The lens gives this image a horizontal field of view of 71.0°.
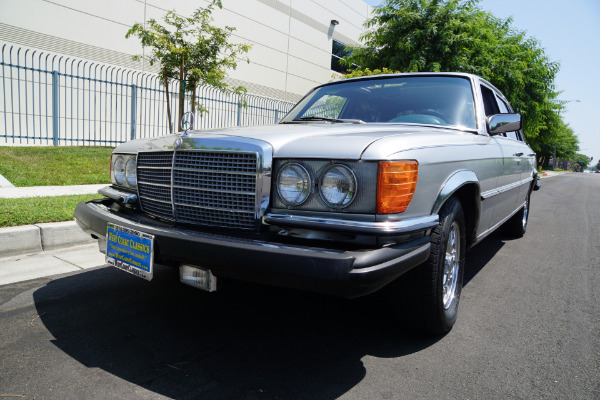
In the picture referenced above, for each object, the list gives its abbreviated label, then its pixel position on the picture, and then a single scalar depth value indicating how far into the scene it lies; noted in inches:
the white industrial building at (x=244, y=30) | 462.9
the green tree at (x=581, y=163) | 4844.5
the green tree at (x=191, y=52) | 371.6
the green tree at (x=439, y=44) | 541.3
